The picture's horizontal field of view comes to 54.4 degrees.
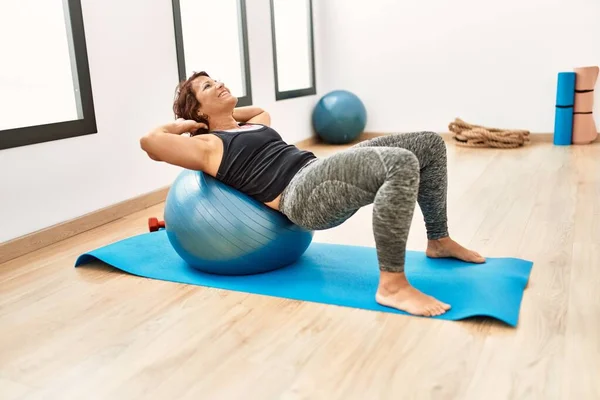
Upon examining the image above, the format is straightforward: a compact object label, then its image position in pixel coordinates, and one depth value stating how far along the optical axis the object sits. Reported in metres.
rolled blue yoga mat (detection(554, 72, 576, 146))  4.51
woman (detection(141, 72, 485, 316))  1.69
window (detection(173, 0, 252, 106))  4.02
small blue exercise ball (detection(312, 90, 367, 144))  5.16
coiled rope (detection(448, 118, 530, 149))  4.69
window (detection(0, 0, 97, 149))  2.55
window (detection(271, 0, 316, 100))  5.18
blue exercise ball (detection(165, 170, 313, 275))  1.95
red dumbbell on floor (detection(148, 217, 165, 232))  2.36
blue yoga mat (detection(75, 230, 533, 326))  1.75
